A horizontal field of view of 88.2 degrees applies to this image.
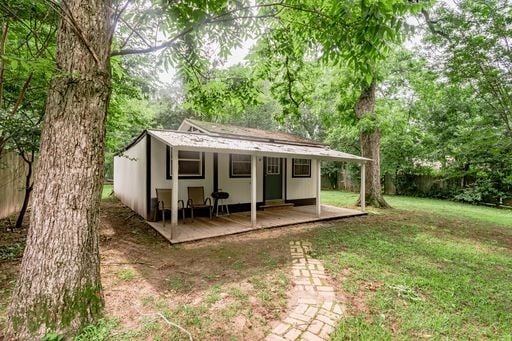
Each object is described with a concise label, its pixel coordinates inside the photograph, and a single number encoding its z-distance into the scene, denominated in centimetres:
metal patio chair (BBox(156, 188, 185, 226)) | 720
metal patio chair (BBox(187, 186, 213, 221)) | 791
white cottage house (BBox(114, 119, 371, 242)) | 680
